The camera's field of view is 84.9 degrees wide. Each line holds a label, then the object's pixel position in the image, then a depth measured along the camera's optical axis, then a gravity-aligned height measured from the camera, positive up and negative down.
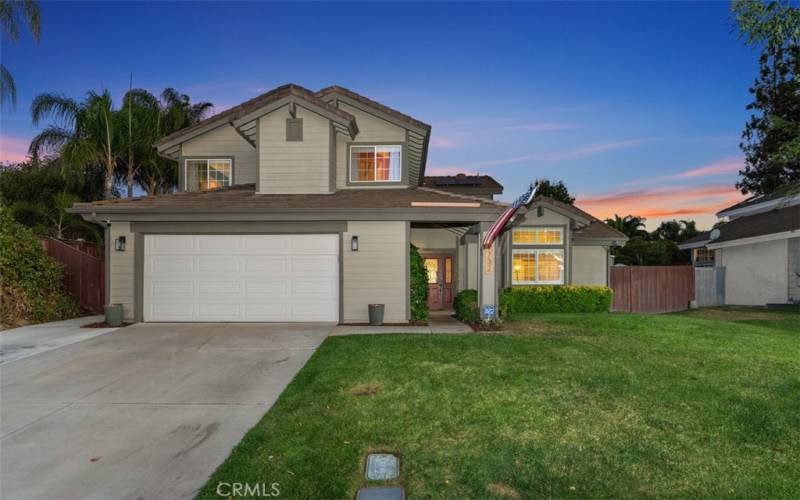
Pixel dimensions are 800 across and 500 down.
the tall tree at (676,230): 42.38 +2.60
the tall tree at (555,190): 33.91 +5.18
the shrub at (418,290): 11.07 -0.87
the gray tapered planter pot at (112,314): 10.70 -1.45
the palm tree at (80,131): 17.95 +5.45
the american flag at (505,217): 9.63 +0.91
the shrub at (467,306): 11.06 -1.31
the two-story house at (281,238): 10.90 +0.45
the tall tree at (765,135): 27.38 +8.35
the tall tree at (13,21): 11.90 +6.40
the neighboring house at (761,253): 16.14 +0.17
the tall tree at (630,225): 35.45 +2.72
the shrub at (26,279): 11.02 -0.65
